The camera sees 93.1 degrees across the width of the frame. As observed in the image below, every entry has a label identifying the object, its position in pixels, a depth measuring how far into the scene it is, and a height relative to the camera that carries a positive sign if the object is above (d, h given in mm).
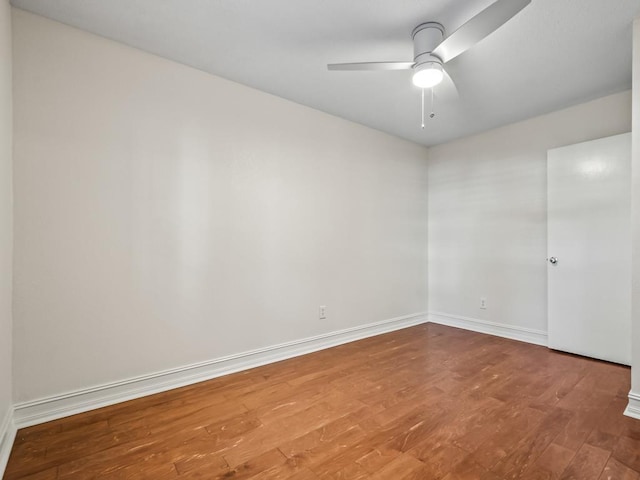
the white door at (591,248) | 2652 -139
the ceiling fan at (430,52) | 1600 +1054
